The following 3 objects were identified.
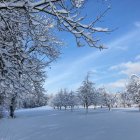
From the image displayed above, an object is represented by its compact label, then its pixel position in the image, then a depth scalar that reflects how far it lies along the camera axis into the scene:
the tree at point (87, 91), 31.60
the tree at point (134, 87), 31.90
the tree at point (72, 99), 48.44
